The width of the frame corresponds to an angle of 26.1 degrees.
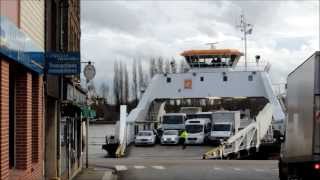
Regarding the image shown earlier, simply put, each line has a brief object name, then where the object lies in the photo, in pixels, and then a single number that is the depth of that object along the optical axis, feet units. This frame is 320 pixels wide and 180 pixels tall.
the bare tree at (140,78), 378.51
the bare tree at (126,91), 369.46
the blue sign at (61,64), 56.29
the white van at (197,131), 178.40
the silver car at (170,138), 176.55
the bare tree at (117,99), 359.05
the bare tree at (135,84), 374.34
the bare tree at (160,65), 377.77
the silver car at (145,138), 177.27
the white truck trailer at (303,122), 42.73
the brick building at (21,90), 38.17
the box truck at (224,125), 176.14
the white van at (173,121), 191.83
